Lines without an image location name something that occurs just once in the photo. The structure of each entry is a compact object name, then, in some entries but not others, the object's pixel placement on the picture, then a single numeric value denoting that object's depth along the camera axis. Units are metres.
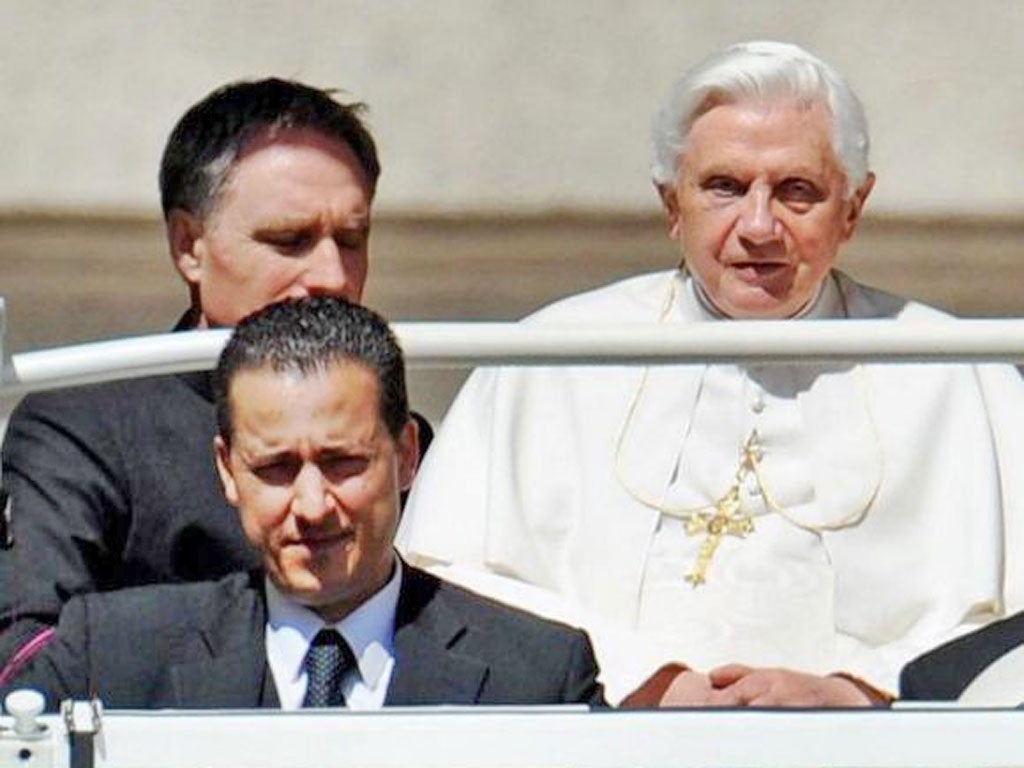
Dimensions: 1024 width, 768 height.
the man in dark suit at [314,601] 12.12
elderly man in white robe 13.84
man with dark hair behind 13.38
